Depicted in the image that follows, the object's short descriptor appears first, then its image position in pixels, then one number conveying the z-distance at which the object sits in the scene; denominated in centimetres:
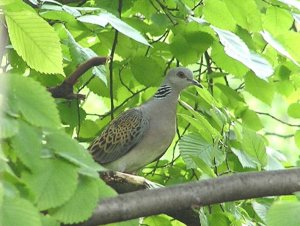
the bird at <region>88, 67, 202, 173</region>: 618
